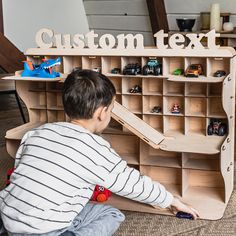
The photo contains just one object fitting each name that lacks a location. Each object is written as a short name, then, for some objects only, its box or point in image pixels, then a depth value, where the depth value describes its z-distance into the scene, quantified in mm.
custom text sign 1847
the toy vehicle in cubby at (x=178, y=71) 1931
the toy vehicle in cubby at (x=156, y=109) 2016
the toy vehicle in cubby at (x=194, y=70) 1861
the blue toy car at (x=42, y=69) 2023
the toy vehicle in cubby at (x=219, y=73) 1867
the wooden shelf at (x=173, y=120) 1841
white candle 3650
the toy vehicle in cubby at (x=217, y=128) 1935
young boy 1269
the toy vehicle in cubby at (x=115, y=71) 2012
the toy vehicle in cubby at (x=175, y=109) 1990
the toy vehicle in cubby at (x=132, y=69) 1935
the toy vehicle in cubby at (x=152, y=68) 1917
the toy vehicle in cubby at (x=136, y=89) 2012
